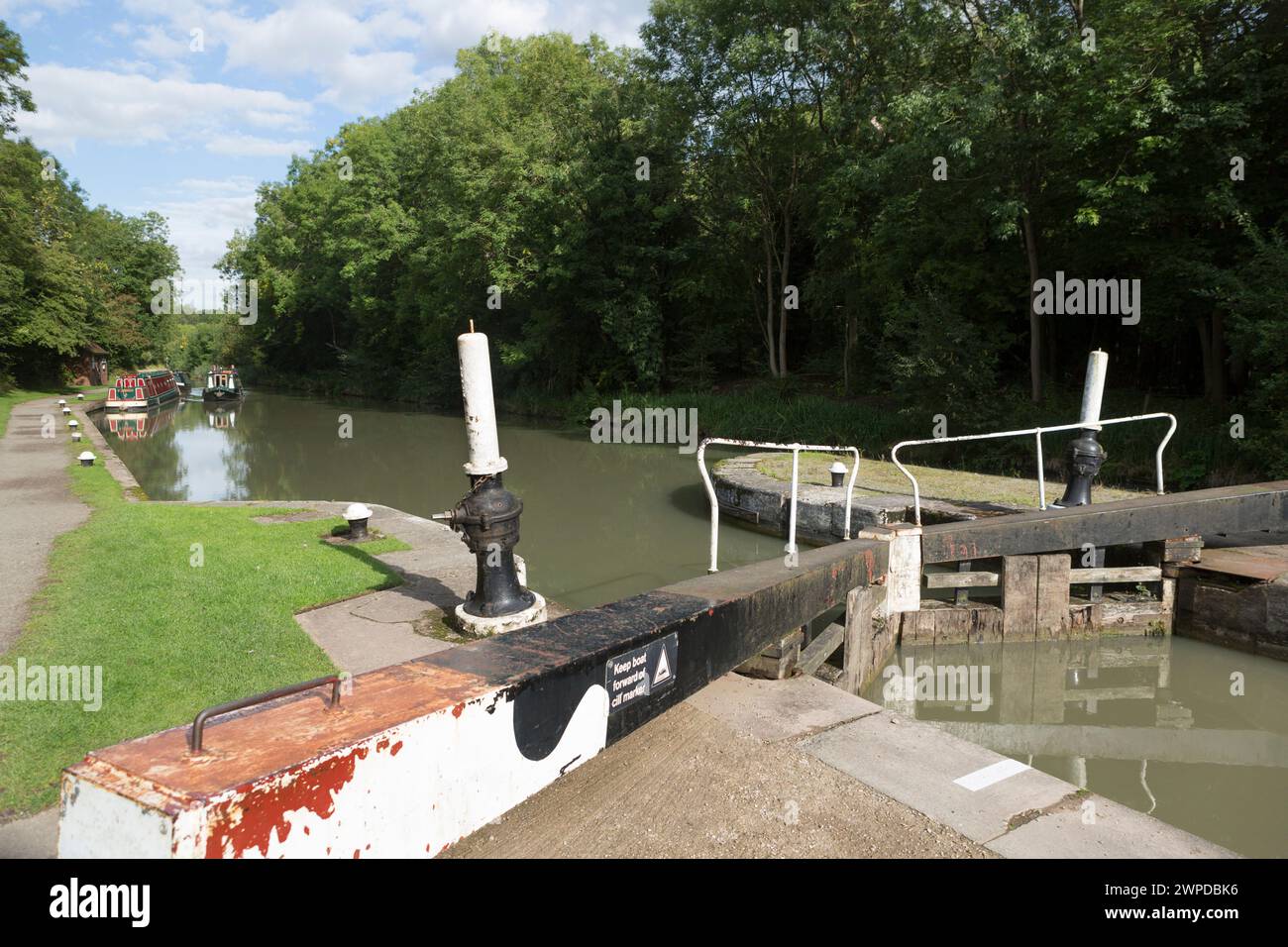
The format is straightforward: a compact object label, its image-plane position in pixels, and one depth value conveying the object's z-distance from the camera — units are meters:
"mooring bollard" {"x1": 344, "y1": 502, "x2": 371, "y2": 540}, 9.03
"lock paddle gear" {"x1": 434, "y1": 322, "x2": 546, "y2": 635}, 5.35
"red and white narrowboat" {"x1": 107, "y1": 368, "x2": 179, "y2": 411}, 32.22
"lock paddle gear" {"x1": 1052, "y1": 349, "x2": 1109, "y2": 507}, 8.39
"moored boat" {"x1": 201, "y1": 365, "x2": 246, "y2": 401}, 43.53
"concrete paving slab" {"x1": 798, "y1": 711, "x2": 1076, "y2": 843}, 3.50
